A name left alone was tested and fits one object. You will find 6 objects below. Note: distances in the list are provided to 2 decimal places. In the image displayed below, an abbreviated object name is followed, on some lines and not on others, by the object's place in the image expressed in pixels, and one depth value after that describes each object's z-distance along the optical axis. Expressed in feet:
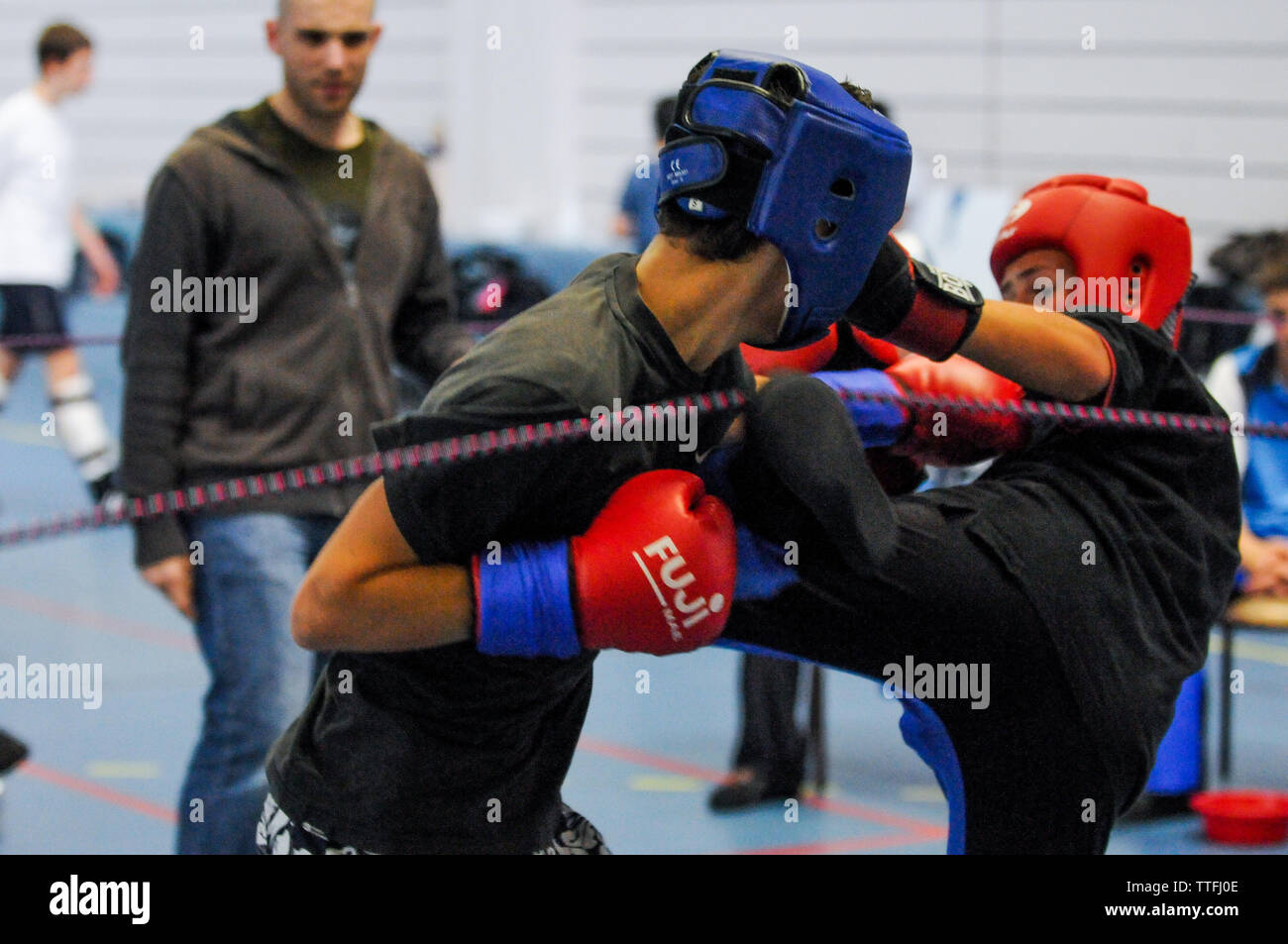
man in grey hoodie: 10.00
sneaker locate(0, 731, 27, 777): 11.21
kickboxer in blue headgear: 5.72
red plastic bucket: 13.69
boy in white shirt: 24.80
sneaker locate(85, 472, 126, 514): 19.52
